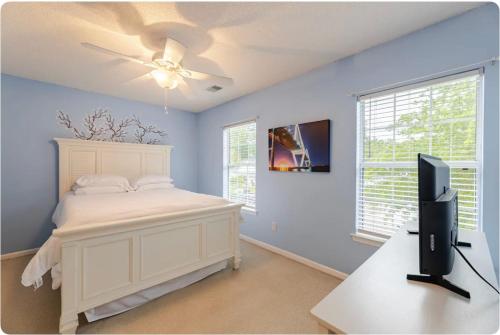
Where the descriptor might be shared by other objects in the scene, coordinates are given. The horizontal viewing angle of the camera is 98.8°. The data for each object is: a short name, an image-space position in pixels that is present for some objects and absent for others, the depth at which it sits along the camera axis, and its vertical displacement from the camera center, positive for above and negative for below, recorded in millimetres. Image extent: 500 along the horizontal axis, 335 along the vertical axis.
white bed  1496 -678
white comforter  1529 -410
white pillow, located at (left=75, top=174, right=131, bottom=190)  2952 -233
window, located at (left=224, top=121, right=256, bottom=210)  3492 +51
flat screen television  865 -248
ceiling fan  1894 +885
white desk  675 -494
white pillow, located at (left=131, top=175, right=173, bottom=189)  3416 -250
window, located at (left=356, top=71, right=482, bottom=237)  1629 +201
